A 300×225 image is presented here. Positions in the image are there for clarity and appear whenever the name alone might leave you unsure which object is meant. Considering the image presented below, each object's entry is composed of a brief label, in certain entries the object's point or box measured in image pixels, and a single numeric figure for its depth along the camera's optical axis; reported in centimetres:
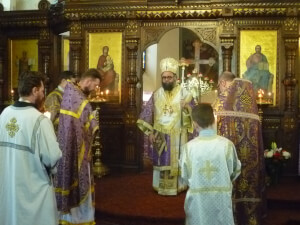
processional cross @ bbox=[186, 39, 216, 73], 1308
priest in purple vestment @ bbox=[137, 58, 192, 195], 663
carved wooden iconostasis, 813
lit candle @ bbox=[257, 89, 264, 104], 738
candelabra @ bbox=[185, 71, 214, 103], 1110
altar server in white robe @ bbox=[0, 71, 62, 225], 363
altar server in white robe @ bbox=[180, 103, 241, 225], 386
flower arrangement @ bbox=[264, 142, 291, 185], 703
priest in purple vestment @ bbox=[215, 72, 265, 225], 486
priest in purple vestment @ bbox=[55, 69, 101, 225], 471
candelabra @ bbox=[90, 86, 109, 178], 809
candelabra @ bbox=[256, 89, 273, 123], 732
